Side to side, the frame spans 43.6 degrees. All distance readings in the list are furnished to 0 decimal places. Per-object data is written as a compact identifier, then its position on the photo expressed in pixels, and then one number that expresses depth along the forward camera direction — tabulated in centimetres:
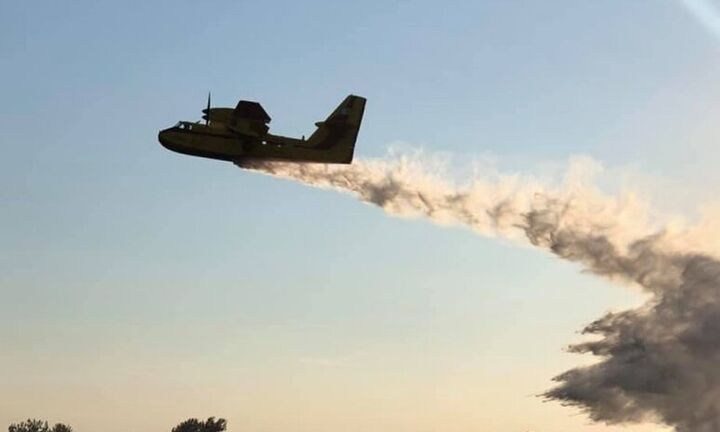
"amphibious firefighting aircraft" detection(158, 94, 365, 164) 9094
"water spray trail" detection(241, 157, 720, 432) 9275
